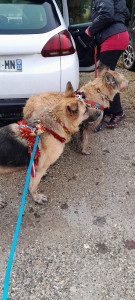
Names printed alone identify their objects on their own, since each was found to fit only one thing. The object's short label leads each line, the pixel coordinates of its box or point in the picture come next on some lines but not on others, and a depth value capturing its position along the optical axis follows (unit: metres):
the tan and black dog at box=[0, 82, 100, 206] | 2.77
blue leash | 1.44
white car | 3.37
